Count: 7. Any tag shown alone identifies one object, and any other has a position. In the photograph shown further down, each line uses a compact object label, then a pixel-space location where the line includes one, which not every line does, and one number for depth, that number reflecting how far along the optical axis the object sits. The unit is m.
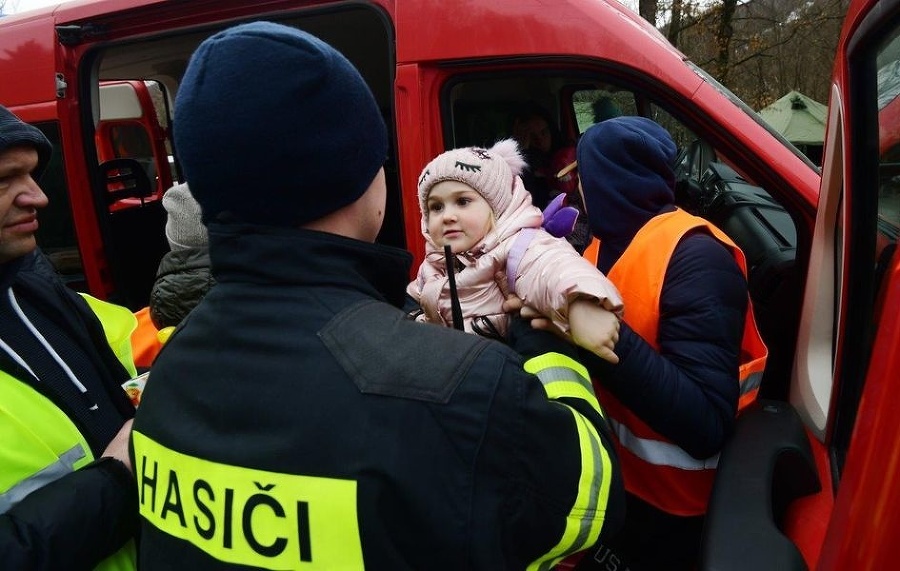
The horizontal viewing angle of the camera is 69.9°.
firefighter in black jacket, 0.81
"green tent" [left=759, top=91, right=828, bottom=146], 12.80
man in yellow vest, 1.09
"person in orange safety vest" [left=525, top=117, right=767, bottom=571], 1.49
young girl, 1.55
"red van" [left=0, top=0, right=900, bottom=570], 1.23
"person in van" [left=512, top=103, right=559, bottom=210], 3.61
